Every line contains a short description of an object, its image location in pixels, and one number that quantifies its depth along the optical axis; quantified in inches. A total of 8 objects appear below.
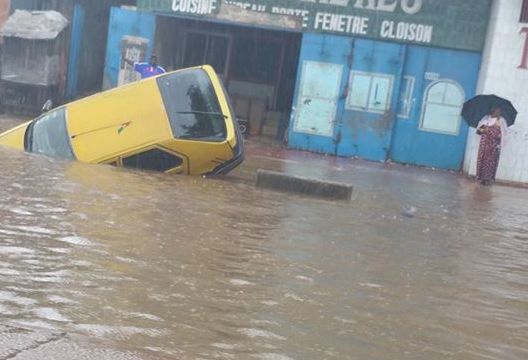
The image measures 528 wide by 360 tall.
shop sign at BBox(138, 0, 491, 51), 721.0
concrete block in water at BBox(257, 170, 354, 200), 442.9
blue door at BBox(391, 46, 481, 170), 725.9
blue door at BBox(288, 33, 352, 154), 747.8
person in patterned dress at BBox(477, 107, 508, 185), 634.8
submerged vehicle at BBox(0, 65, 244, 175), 441.4
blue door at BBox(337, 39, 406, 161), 736.3
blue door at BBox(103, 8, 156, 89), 796.0
